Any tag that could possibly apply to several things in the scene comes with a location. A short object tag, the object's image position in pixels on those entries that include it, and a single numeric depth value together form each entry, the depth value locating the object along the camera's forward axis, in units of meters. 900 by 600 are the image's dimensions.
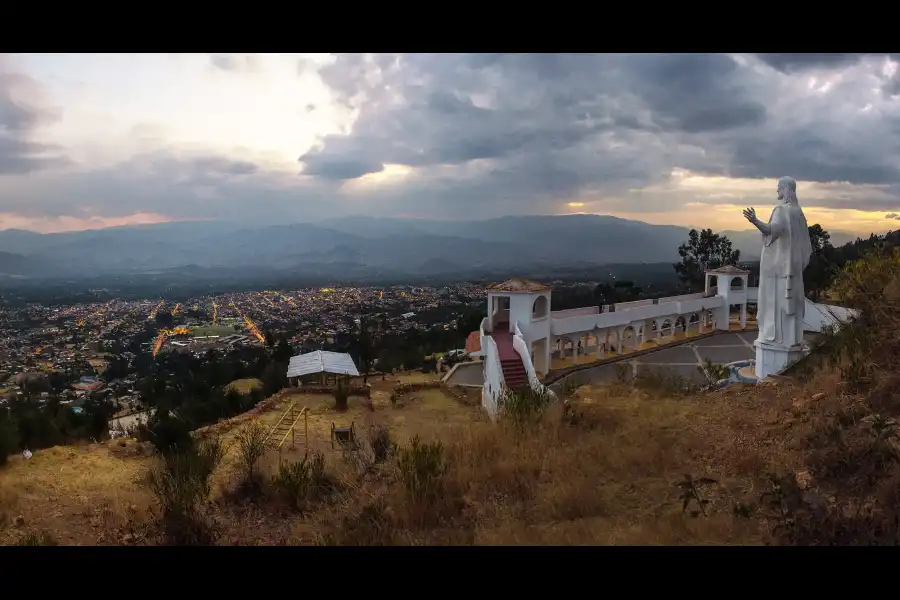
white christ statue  10.19
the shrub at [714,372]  10.15
